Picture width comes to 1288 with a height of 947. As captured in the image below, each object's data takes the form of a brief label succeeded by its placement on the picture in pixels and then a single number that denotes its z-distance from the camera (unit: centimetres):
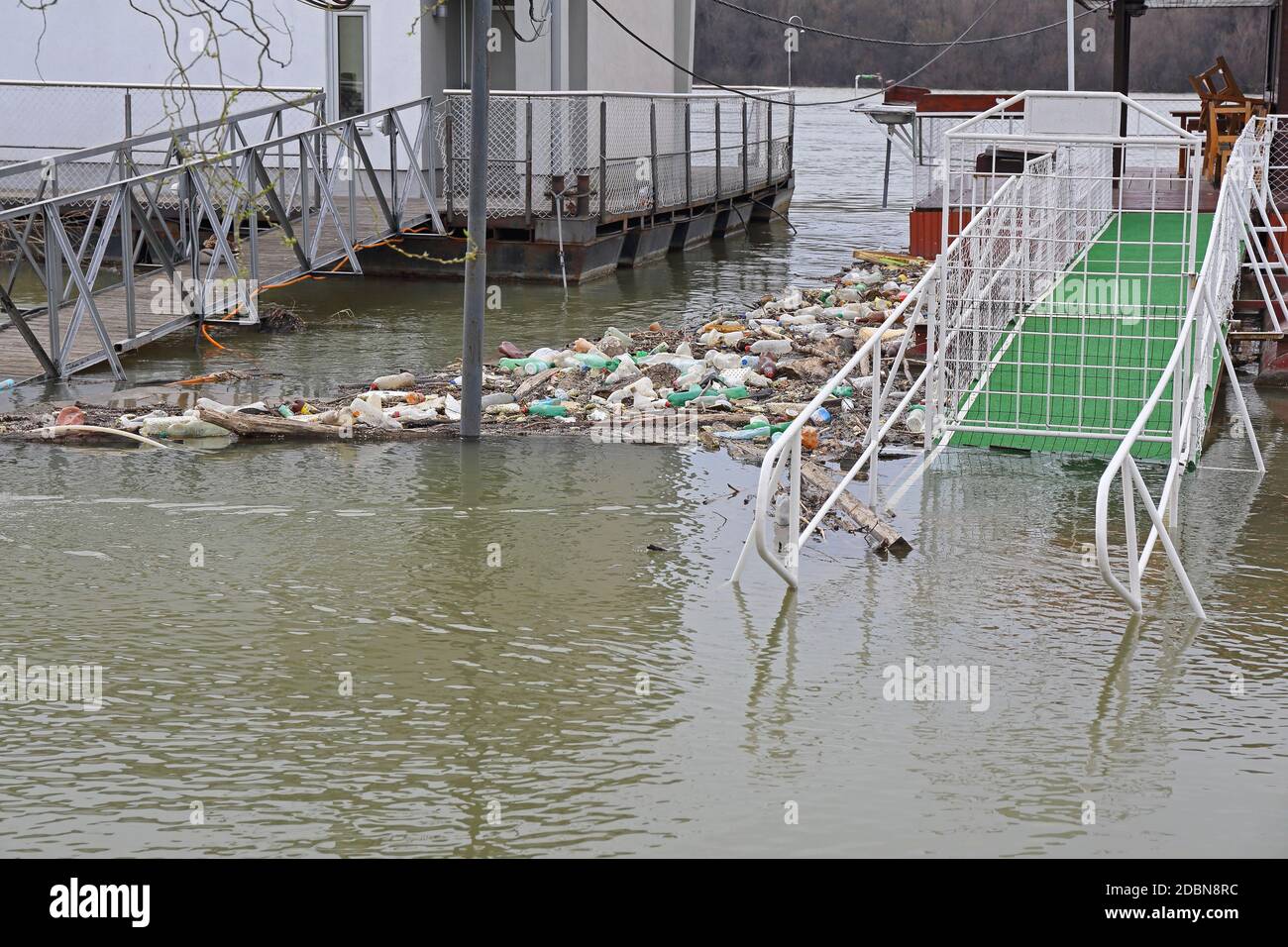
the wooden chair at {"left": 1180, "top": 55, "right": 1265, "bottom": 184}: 1678
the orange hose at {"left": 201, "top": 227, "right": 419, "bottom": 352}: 1392
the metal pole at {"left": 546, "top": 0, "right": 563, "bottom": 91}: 1991
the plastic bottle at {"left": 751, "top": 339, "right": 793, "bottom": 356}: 1223
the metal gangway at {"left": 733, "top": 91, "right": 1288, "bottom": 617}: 701
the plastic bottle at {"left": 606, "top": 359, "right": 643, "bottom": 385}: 1133
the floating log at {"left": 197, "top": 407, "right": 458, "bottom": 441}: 956
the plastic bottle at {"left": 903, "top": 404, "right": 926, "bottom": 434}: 959
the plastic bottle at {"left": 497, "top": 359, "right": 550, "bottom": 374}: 1185
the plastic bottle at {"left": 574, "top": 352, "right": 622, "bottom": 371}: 1188
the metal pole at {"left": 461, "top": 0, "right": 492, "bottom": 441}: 895
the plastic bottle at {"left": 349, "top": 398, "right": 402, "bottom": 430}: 984
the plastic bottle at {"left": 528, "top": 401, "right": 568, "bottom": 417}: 1042
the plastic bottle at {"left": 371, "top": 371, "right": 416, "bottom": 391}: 1118
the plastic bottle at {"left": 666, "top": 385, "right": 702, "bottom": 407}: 1071
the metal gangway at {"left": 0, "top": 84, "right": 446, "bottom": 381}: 1170
